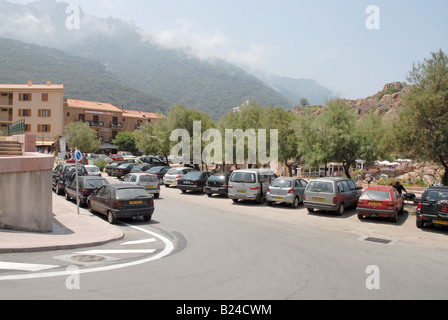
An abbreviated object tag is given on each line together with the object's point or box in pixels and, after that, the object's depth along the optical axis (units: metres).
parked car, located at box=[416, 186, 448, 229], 12.33
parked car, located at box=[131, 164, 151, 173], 30.06
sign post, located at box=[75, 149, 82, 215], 14.84
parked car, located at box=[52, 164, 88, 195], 20.75
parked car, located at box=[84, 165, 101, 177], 28.02
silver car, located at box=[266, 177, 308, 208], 17.98
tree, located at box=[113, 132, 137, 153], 71.25
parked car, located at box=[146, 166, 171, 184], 28.94
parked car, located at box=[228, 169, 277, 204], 18.91
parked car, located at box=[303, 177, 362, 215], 15.70
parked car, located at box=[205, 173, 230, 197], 21.44
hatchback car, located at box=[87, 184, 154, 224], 12.70
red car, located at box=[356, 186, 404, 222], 14.18
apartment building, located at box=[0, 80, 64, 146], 58.53
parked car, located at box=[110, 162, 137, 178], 31.76
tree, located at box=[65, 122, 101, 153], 52.41
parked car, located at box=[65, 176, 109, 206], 16.41
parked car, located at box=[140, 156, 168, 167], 41.60
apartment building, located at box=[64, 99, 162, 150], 70.56
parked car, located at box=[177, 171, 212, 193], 23.31
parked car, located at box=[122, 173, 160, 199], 20.30
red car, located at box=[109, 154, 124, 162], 55.77
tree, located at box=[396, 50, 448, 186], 15.57
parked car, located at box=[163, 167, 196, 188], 26.64
